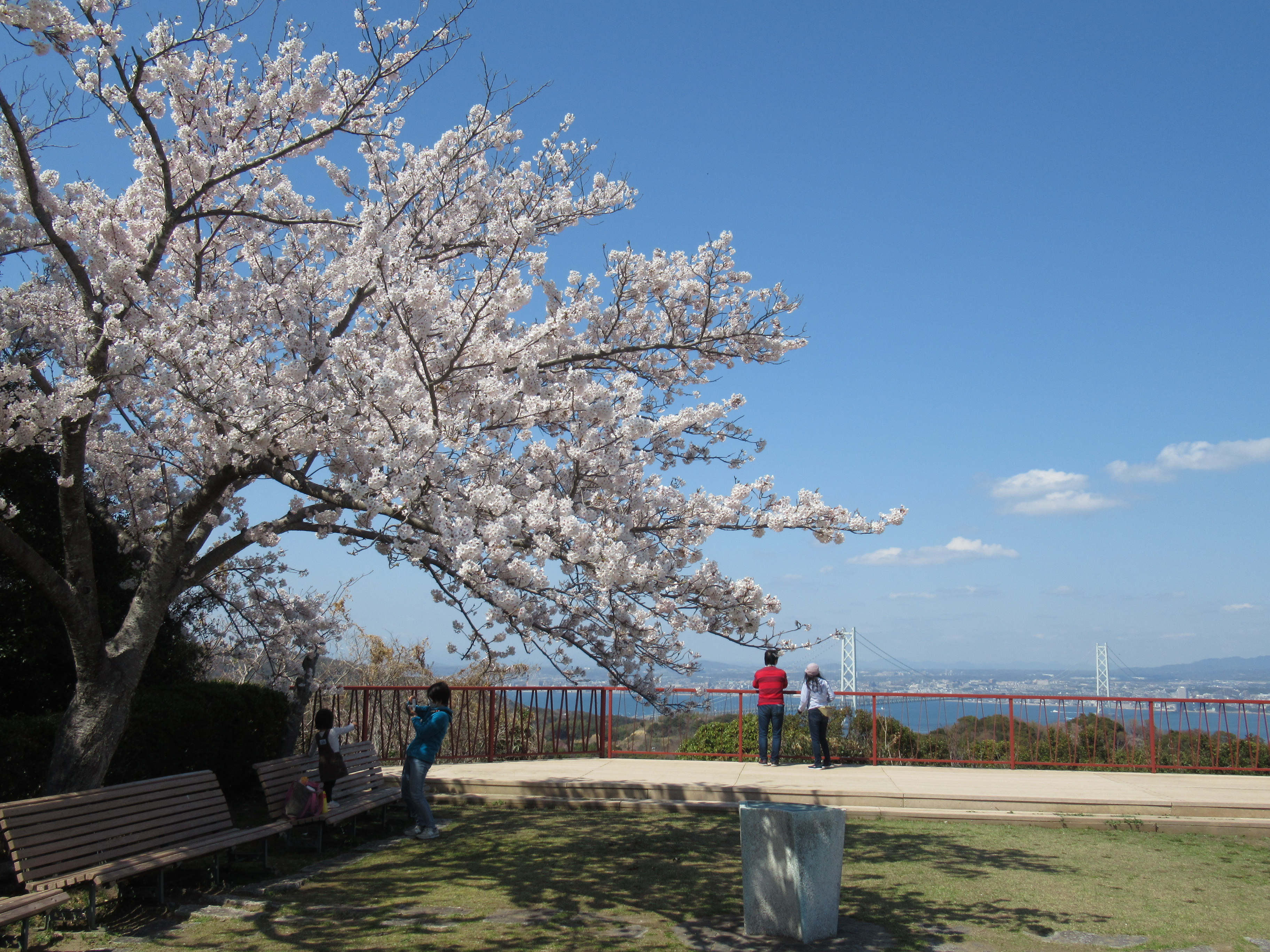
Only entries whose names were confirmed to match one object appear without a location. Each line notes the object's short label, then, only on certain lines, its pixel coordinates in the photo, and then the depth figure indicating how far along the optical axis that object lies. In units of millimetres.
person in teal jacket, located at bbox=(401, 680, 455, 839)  7992
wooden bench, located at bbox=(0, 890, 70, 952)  4348
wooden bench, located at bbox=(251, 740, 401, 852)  7320
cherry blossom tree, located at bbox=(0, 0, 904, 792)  5781
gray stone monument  5191
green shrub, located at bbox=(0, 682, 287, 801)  6551
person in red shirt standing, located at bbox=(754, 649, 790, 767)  11531
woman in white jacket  11406
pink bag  7094
